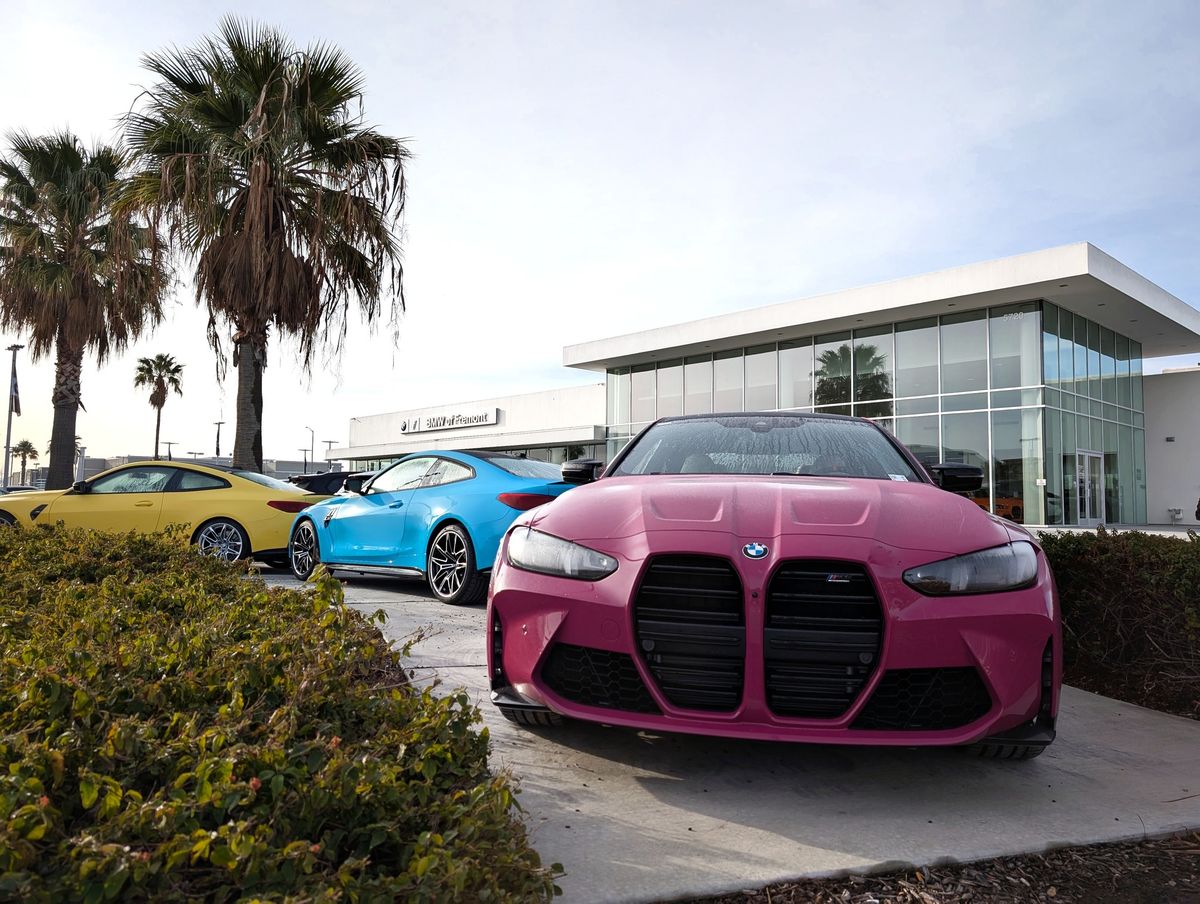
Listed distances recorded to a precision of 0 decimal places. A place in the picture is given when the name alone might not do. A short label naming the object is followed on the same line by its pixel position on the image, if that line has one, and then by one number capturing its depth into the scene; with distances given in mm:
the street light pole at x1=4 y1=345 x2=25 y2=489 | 34594
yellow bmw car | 8797
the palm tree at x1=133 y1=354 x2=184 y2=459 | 51688
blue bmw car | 6406
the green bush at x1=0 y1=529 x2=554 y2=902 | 1315
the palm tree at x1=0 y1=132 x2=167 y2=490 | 18672
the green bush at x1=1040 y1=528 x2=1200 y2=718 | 3973
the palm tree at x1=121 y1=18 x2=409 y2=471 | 12148
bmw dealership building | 21031
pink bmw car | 2516
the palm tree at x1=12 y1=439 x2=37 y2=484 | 109812
